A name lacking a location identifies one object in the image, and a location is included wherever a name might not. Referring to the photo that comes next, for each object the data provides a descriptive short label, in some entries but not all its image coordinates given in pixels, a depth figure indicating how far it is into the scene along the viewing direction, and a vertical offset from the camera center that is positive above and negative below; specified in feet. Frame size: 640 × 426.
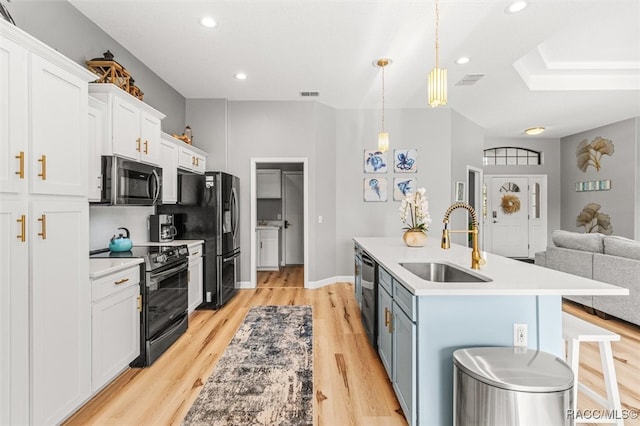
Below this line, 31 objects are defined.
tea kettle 9.07 -0.93
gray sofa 10.49 -2.02
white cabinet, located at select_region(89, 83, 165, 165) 7.99 +2.50
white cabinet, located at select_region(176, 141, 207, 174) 12.92 +2.44
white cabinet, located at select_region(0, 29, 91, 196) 4.91 +1.58
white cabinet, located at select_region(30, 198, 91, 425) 5.34 -1.80
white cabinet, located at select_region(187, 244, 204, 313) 12.06 -2.62
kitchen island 5.24 -1.95
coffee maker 12.22 -0.66
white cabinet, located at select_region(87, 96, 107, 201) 7.52 +1.74
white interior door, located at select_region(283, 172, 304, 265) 23.06 -0.46
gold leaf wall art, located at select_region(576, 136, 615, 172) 21.01 +4.21
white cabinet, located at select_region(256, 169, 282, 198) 22.24 +1.88
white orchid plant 10.24 +0.06
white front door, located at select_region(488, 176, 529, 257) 24.85 -0.54
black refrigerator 13.20 -0.30
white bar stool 5.42 -2.60
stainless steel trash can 4.05 -2.39
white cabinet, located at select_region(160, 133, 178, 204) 11.48 +1.70
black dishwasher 8.70 -2.58
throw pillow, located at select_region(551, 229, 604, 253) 11.99 -1.23
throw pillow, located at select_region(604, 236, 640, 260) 10.62 -1.29
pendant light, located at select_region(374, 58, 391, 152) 11.91 +2.96
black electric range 8.43 -2.47
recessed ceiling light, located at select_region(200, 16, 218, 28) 9.20 +5.75
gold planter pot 10.15 -0.87
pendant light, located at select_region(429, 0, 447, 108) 6.68 +2.72
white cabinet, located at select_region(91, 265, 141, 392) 6.82 -2.66
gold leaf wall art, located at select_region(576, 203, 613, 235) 20.98 -0.62
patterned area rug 6.40 -4.17
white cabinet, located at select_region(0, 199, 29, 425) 4.78 -1.63
